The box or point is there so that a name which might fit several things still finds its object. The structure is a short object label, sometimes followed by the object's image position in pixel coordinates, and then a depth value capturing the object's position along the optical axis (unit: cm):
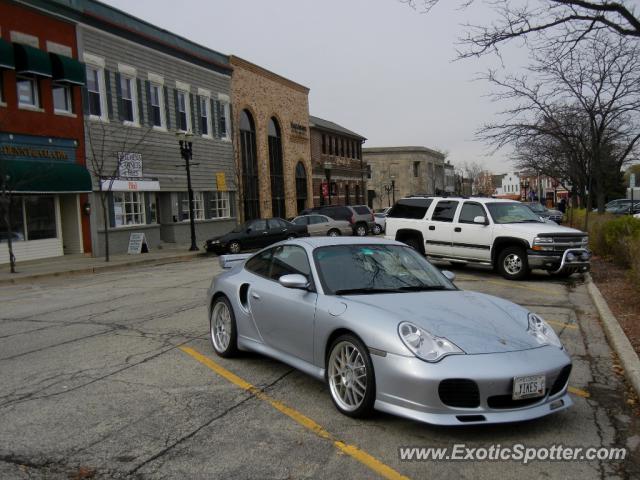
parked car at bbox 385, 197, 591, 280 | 1263
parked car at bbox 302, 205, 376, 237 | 3331
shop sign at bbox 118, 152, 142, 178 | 2476
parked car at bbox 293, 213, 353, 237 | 2978
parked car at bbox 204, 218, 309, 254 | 2386
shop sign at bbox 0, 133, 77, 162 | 1978
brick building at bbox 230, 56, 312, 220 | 3516
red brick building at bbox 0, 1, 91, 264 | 2000
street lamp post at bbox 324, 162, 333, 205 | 3684
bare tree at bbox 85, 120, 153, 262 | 2306
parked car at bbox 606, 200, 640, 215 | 4209
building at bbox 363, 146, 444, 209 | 9194
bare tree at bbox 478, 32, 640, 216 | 1806
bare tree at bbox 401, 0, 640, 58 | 869
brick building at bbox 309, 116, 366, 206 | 4888
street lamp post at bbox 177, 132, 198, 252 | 2528
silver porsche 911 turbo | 403
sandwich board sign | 2430
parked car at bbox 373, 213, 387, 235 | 3665
